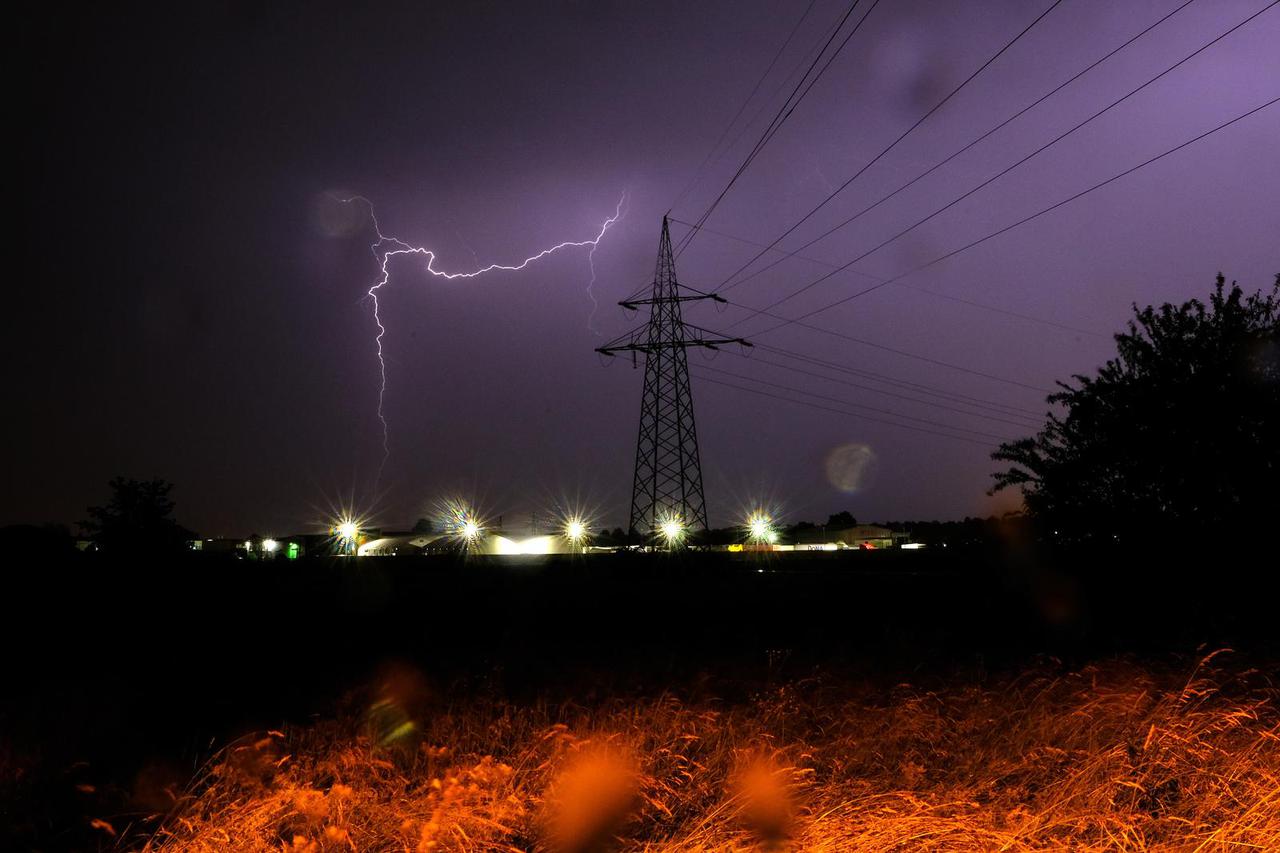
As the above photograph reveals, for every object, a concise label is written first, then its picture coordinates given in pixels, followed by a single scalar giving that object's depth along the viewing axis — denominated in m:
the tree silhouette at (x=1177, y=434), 15.73
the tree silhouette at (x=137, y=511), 54.03
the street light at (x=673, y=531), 39.50
